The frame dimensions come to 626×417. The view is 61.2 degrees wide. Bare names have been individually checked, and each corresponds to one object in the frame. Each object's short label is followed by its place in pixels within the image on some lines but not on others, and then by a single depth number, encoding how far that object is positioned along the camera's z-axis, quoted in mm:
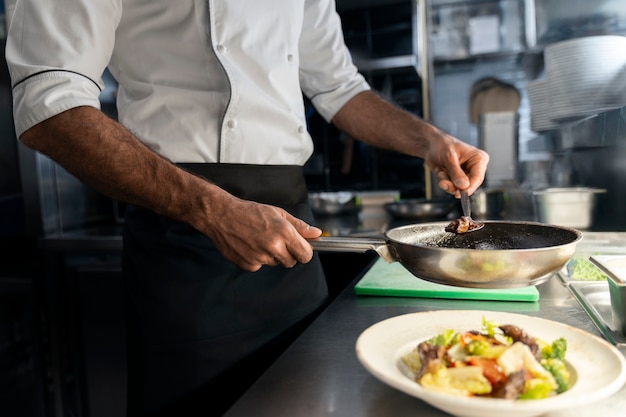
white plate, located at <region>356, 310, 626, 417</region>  574
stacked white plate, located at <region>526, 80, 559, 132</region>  2438
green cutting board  1141
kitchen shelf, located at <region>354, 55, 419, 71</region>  2691
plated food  606
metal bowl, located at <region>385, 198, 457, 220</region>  2504
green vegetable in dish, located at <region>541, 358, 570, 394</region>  630
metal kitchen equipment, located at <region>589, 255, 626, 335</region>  857
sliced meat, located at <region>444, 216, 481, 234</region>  1041
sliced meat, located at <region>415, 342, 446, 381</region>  650
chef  1009
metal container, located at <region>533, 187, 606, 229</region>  1957
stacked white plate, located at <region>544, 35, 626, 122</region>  1982
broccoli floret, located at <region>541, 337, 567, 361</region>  699
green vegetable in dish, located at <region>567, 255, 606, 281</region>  1255
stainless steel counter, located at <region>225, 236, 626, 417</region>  683
